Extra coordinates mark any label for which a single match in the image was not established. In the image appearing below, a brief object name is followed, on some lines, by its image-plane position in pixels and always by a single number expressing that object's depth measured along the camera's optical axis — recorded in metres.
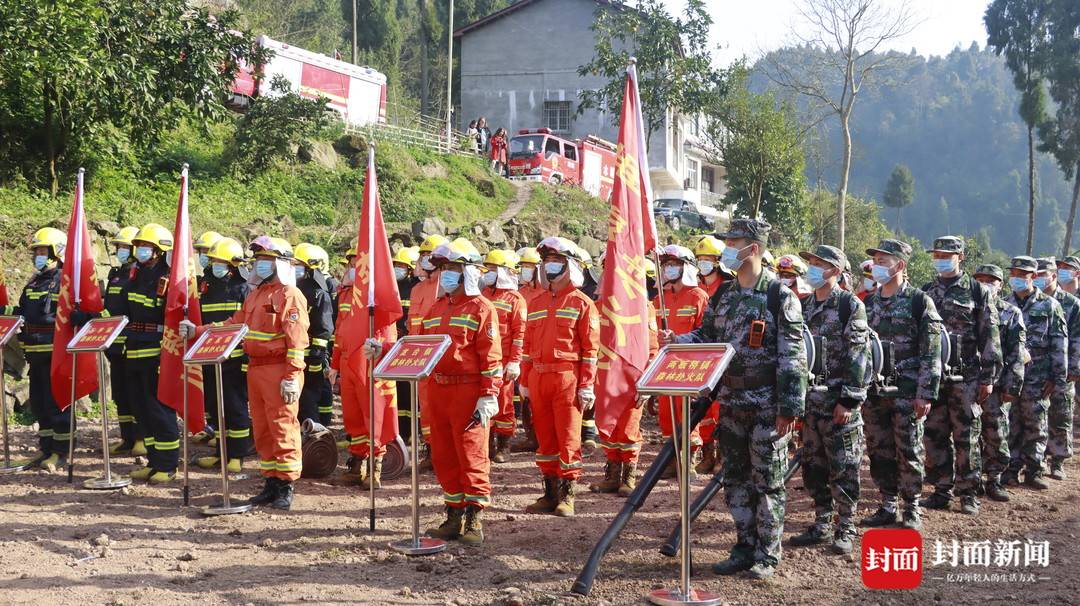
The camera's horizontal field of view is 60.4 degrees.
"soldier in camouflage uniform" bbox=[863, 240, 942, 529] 7.45
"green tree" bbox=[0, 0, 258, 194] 15.42
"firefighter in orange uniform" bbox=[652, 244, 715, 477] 9.80
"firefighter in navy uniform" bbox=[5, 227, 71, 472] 10.05
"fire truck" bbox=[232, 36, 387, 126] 26.92
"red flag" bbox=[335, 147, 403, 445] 7.95
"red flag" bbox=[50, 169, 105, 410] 9.52
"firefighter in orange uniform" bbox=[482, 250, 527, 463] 9.15
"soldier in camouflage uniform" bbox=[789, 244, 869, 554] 6.84
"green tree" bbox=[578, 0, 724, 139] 30.86
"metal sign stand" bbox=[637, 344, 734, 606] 5.06
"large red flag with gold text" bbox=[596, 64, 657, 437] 6.07
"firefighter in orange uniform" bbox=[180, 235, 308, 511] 7.99
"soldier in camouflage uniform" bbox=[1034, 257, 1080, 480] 10.03
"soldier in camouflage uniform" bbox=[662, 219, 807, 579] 5.98
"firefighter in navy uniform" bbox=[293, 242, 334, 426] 10.12
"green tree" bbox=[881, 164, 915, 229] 68.19
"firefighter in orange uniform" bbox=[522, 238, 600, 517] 8.05
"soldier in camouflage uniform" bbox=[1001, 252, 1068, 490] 9.47
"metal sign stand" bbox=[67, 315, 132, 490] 8.75
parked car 35.34
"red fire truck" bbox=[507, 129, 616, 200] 34.50
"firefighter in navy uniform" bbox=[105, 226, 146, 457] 9.78
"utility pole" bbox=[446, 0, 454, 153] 34.00
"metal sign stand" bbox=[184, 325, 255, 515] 7.68
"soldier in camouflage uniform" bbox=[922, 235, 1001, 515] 8.12
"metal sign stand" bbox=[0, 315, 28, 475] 9.43
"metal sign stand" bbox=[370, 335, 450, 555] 6.51
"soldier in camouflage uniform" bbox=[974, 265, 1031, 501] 8.79
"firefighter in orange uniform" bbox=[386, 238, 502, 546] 6.98
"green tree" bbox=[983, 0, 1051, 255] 36.12
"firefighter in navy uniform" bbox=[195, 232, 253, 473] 9.77
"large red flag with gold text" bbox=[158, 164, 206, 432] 8.89
